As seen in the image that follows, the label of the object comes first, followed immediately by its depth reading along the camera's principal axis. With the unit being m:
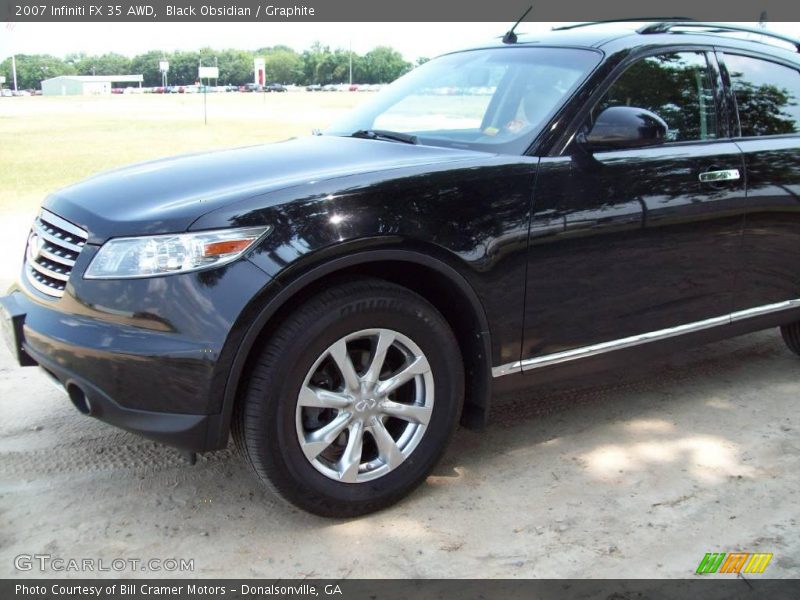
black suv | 2.78
